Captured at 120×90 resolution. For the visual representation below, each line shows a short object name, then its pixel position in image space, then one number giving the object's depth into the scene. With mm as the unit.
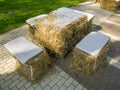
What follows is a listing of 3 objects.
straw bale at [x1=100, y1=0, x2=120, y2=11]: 6715
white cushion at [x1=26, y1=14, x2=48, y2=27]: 4208
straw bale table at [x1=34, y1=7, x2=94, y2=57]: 3513
